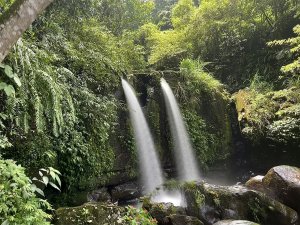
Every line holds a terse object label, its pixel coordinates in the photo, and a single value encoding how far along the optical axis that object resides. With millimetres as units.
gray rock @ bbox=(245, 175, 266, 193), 5049
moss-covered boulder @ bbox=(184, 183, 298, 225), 4370
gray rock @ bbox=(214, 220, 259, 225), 3692
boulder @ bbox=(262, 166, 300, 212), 4725
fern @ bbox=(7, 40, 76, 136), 2353
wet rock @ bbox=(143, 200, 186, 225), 4211
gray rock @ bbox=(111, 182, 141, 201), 5782
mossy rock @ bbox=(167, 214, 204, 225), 4065
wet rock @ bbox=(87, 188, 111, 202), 5242
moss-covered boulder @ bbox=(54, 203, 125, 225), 3036
